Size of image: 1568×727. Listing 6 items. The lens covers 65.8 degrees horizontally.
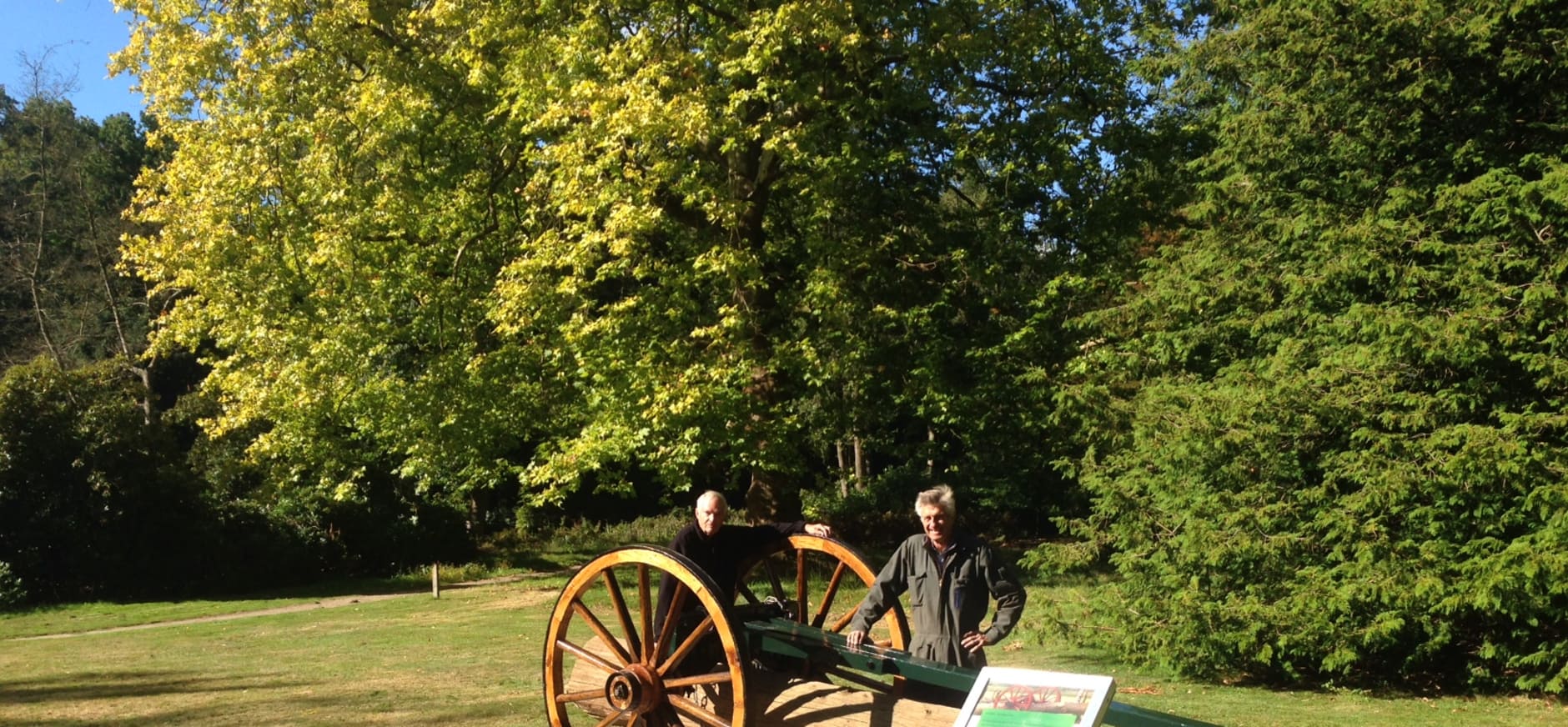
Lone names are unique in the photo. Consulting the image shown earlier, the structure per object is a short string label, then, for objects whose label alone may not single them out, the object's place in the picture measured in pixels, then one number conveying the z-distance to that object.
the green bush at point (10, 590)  23.48
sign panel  4.24
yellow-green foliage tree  17.42
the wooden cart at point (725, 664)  5.94
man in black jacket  6.80
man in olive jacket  6.04
